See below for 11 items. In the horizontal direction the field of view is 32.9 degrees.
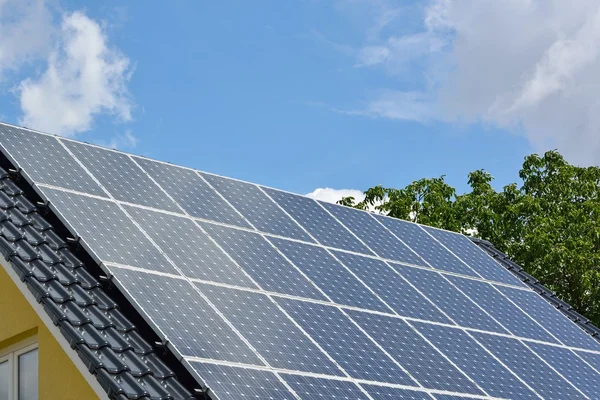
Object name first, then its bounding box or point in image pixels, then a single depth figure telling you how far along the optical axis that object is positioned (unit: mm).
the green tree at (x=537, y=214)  36281
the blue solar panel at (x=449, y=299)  17641
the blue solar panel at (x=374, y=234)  19141
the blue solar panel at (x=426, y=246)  20188
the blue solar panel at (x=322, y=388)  12461
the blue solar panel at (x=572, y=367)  17258
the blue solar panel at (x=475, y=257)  21328
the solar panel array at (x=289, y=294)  12945
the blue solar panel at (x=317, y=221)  18109
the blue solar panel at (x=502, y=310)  18625
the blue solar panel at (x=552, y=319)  19672
